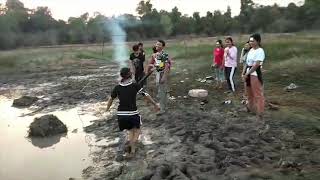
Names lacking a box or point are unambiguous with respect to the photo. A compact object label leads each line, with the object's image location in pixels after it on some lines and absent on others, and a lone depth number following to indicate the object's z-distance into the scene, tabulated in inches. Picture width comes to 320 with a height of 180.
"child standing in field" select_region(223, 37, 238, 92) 303.9
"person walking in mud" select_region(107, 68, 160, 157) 184.8
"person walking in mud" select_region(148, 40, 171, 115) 253.8
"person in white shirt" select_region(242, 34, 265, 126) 226.3
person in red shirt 343.9
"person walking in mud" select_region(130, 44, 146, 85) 283.3
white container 323.8
